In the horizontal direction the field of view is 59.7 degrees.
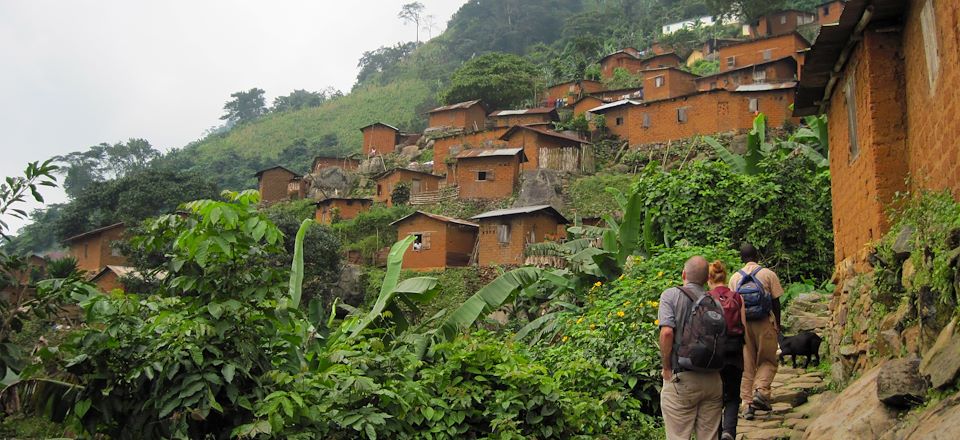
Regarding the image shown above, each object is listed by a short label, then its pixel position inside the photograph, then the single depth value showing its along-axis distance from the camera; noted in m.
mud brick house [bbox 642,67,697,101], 50.38
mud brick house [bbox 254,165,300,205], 53.44
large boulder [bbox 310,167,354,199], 51.66
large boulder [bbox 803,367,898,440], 5.69
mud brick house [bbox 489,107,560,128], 50.78
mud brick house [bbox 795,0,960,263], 6.81
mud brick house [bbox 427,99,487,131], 54.34
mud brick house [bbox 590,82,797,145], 40.53
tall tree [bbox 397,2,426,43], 124.12
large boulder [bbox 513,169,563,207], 41.00
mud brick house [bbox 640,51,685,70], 58.25
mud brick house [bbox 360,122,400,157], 56.94
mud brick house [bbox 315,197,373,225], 45.66
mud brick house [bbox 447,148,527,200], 42.81
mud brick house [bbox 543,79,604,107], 57.13
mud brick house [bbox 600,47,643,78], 60.62
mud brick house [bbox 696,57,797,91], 46.03
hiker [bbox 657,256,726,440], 6.15
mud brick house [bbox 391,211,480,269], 37.62
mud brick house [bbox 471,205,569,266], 36.19
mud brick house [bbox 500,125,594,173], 43.75
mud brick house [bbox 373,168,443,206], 46.62
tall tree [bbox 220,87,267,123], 113.56
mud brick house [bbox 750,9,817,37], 58.41
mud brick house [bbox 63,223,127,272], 43.03
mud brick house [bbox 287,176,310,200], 52.80
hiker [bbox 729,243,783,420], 8.05
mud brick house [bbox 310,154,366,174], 54.44
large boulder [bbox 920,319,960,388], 4.97
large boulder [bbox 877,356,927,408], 5.40
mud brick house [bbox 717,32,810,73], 50.97
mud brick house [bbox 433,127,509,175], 48.47
